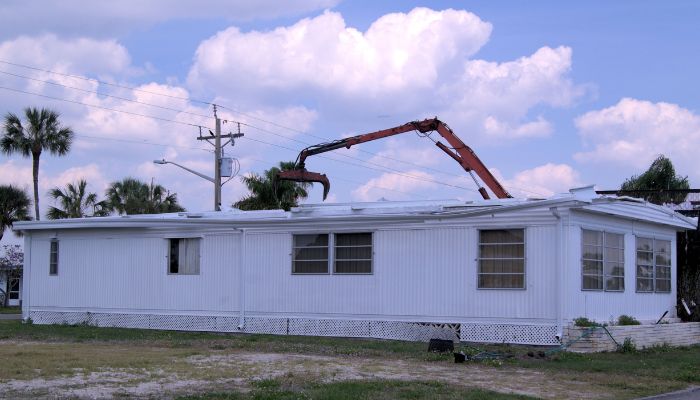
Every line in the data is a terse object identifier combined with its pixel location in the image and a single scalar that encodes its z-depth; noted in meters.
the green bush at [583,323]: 18.89
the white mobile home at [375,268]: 19.39
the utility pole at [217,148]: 37.78
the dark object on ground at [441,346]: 17.53
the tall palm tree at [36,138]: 40.69
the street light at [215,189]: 37.06
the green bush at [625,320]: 20.67
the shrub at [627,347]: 18.86
